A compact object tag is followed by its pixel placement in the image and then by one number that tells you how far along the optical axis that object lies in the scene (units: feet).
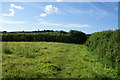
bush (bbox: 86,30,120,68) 18.81
